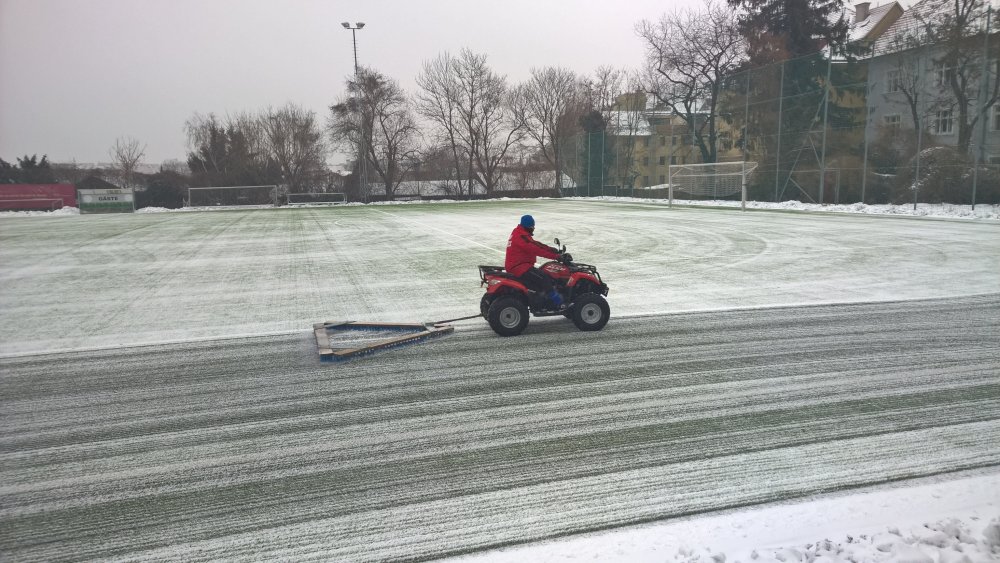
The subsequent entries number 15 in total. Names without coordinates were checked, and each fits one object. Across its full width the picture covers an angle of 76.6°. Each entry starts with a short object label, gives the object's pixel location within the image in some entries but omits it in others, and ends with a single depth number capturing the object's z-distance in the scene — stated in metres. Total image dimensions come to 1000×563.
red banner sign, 40.75
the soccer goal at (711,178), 31.82
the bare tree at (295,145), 53.97
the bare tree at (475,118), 56.75
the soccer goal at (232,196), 45.28
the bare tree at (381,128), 52.16
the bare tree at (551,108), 59.00
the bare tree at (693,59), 42.44
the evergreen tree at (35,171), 43.25
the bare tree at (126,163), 57.12
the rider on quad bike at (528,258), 6.65
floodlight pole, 41.69
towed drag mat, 6.27
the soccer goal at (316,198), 47.00
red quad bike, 6.86
